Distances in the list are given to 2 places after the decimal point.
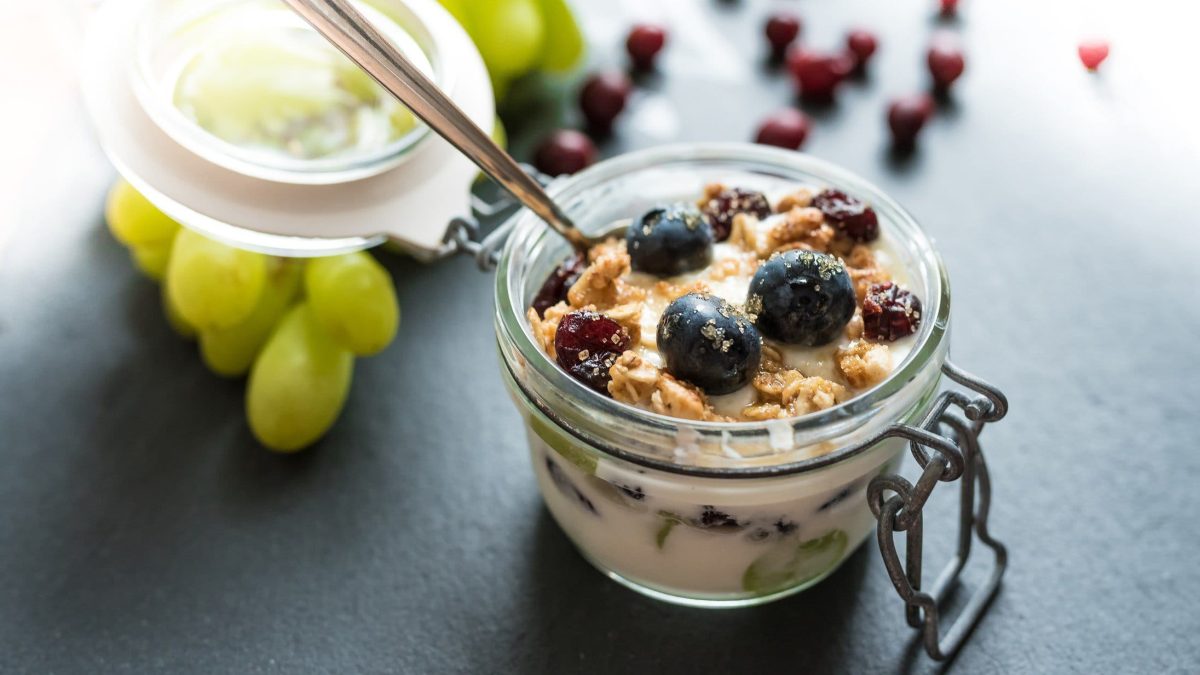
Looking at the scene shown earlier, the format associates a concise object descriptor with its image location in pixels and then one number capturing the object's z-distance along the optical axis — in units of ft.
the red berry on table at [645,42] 1.54
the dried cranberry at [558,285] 1.16
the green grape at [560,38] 1.46
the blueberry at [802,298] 1.08
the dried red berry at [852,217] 1.15
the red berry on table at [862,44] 1.55
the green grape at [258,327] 1.27
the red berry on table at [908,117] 1.46
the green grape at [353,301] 1.21
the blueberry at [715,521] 1.07
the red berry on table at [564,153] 1.43
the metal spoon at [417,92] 1.05
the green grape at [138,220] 1.27
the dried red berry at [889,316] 1.10
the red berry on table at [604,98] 1.47
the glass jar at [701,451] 1.04
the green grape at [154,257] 1.30
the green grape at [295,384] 1.22
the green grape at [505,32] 1.38
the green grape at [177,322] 1.32
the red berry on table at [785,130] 1.44
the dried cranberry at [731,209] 1.18
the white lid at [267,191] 1.17
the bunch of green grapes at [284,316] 1.21
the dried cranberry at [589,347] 1.08
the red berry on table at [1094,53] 1.54
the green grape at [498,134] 1.32
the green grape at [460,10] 1.36
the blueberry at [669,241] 1.13
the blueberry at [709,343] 1.05
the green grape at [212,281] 1.21
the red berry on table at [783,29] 1.55
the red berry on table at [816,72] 1.51
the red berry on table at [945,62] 1.51
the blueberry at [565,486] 1.12
